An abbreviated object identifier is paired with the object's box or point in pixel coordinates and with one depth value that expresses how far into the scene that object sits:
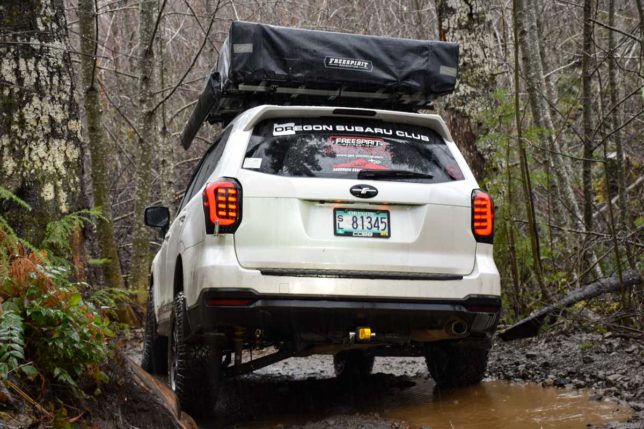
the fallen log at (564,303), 7.37
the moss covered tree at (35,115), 6.41
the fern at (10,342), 3.68
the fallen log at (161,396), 4.58
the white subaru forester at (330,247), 5.13
